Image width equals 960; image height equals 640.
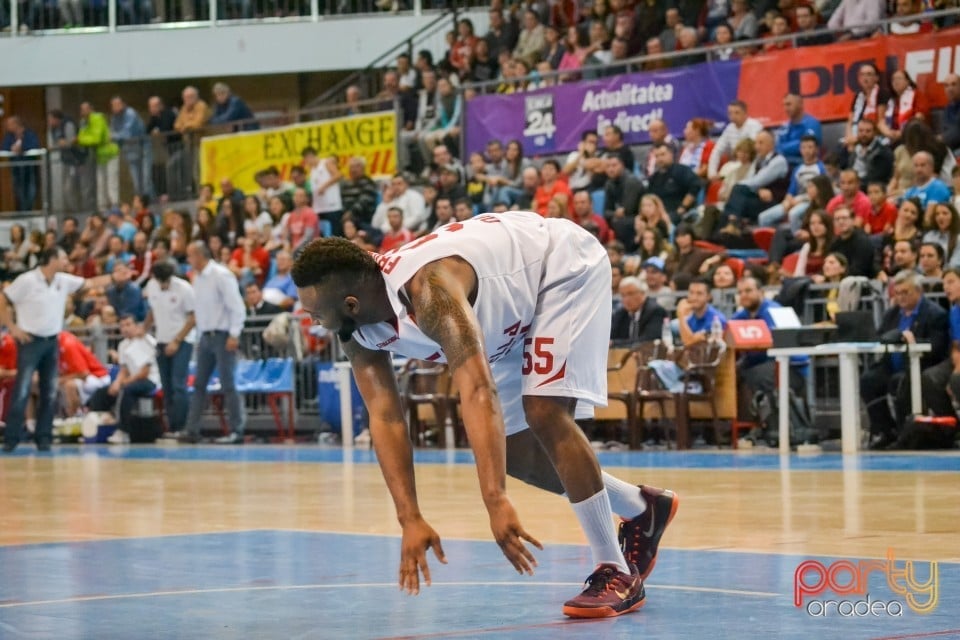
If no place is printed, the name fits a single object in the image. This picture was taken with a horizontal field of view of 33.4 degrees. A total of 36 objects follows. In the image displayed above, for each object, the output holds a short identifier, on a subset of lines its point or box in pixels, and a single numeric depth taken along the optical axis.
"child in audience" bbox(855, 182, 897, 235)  15.38
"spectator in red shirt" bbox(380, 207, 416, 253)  19.42
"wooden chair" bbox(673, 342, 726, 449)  14.62
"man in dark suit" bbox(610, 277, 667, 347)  15.34
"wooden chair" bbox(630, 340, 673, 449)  14.98
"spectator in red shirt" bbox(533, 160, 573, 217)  18.41
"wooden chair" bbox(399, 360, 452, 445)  16.62
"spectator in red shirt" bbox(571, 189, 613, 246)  17.47
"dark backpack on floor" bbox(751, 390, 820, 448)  14.27
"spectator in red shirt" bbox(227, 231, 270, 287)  21.34
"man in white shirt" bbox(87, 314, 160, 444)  20.05
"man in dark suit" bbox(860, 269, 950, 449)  13.62
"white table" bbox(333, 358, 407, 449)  17.41
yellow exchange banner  22.36
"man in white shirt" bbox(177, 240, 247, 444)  17.98
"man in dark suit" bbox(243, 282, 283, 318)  19.91
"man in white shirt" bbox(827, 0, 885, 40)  17.30
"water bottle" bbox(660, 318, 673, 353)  15.18
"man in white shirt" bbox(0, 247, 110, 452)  17.20
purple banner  18.31
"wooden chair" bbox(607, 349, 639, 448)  15.11
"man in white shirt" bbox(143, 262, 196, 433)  18.86
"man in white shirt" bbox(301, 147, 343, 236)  21.88
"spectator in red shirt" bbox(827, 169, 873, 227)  15.48
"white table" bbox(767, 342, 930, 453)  13.41
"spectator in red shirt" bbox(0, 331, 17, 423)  20.22
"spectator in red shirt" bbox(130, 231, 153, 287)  23.64
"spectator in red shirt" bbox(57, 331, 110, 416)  20.61
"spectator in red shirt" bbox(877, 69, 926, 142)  16.11
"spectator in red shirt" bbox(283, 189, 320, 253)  21.39
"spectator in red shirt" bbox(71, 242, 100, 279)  24.78
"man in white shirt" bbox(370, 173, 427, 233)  20.14
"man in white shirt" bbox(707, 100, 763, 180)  17.41
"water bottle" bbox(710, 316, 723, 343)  14.61
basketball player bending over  4.45
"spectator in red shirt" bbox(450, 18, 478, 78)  23.09
